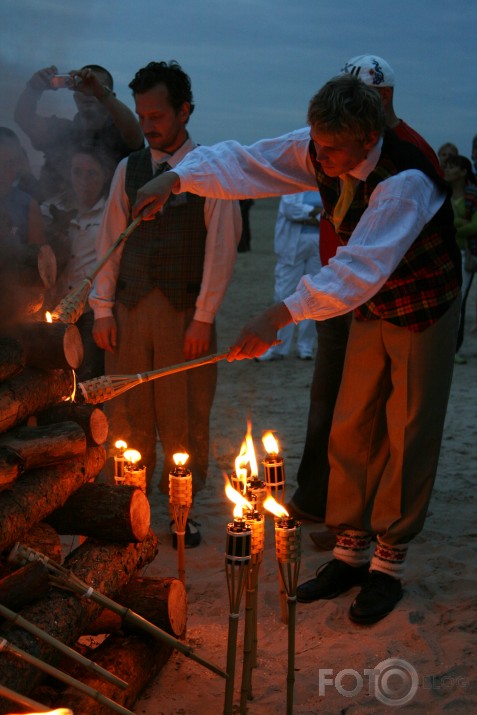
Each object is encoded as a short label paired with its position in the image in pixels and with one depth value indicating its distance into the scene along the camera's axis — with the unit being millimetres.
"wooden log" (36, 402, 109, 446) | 3469
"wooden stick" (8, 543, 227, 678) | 2590
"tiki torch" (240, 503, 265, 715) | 2689
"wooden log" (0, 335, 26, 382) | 3074
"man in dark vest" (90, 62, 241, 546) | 4367
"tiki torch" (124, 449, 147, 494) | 3676
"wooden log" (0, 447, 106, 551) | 2861
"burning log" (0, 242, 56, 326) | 3414
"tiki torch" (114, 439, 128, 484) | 3757
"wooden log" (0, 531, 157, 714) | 2512
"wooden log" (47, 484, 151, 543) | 3236
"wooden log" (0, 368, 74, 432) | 3088
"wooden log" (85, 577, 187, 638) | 3156
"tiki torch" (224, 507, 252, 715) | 2463
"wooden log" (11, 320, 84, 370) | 3279
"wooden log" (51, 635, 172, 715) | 2666
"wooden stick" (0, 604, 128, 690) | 2295
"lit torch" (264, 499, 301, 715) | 2613
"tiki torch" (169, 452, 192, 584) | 3449
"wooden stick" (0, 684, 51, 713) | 1988
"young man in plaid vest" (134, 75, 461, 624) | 3111
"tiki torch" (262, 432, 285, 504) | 3328
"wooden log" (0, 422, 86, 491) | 2930
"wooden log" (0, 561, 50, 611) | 2637
